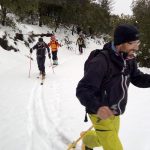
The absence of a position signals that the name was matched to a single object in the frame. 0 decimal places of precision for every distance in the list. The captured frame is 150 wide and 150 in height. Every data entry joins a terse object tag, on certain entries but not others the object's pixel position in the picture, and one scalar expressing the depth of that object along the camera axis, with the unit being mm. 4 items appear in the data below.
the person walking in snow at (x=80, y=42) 13224
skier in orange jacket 9251
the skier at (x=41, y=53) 6735
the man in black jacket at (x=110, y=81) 1676
